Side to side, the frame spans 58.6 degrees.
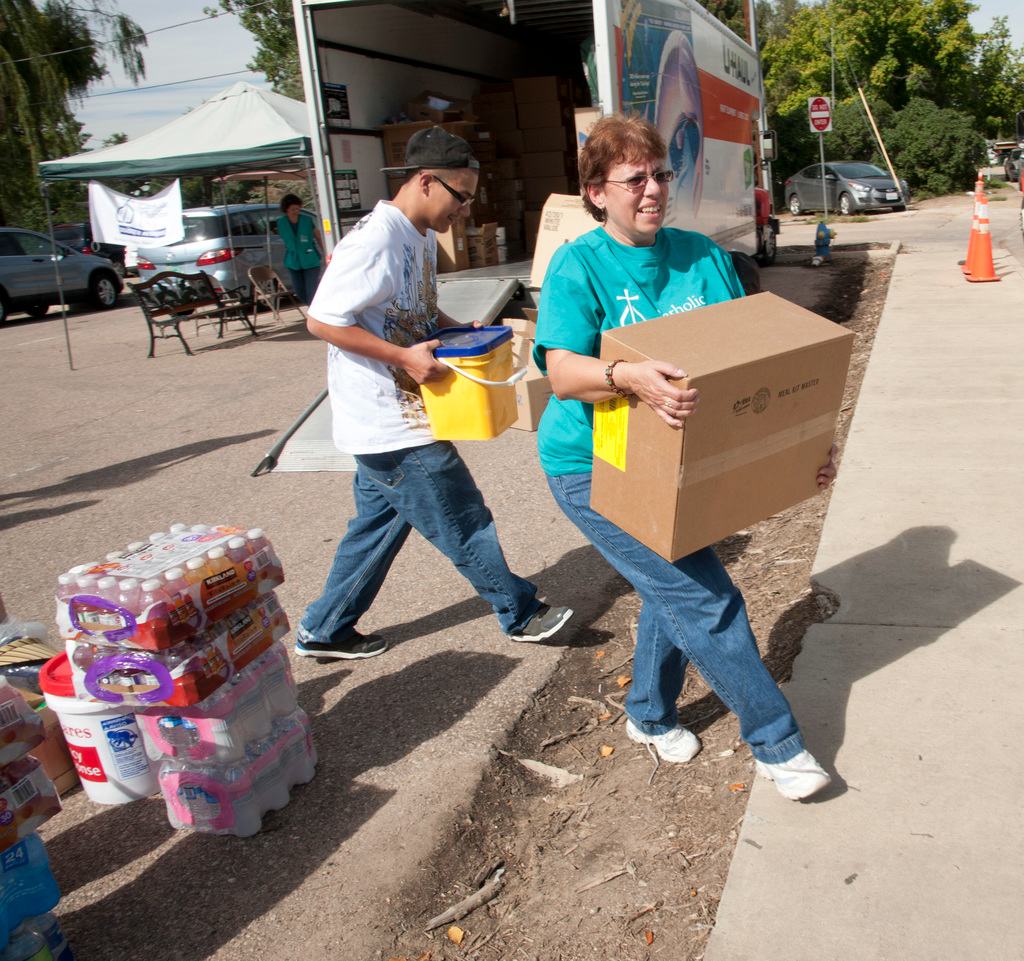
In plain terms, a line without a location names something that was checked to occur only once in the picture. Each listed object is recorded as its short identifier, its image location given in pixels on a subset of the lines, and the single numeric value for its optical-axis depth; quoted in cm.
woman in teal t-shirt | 242
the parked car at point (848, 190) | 2627
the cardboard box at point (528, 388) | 670
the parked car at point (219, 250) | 1581
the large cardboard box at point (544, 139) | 995
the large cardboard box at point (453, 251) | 874
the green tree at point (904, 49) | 3984
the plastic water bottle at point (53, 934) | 219
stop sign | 2130
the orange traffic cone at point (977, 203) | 1140
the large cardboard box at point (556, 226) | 712
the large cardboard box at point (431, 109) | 868
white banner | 1234
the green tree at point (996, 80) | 4275
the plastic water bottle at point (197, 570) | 252
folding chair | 1488
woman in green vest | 1291
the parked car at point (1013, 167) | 1905
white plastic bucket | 274
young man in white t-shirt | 308
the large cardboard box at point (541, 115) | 991
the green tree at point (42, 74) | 2945
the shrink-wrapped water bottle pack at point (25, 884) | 212
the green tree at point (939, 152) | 3167
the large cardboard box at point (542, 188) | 1020
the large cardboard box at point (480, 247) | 900
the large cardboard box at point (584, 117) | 723
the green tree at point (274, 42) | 4508
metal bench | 1311
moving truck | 717
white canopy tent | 1161
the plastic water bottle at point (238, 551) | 270
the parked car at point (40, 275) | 1869
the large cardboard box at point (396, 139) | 812
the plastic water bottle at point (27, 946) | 209
